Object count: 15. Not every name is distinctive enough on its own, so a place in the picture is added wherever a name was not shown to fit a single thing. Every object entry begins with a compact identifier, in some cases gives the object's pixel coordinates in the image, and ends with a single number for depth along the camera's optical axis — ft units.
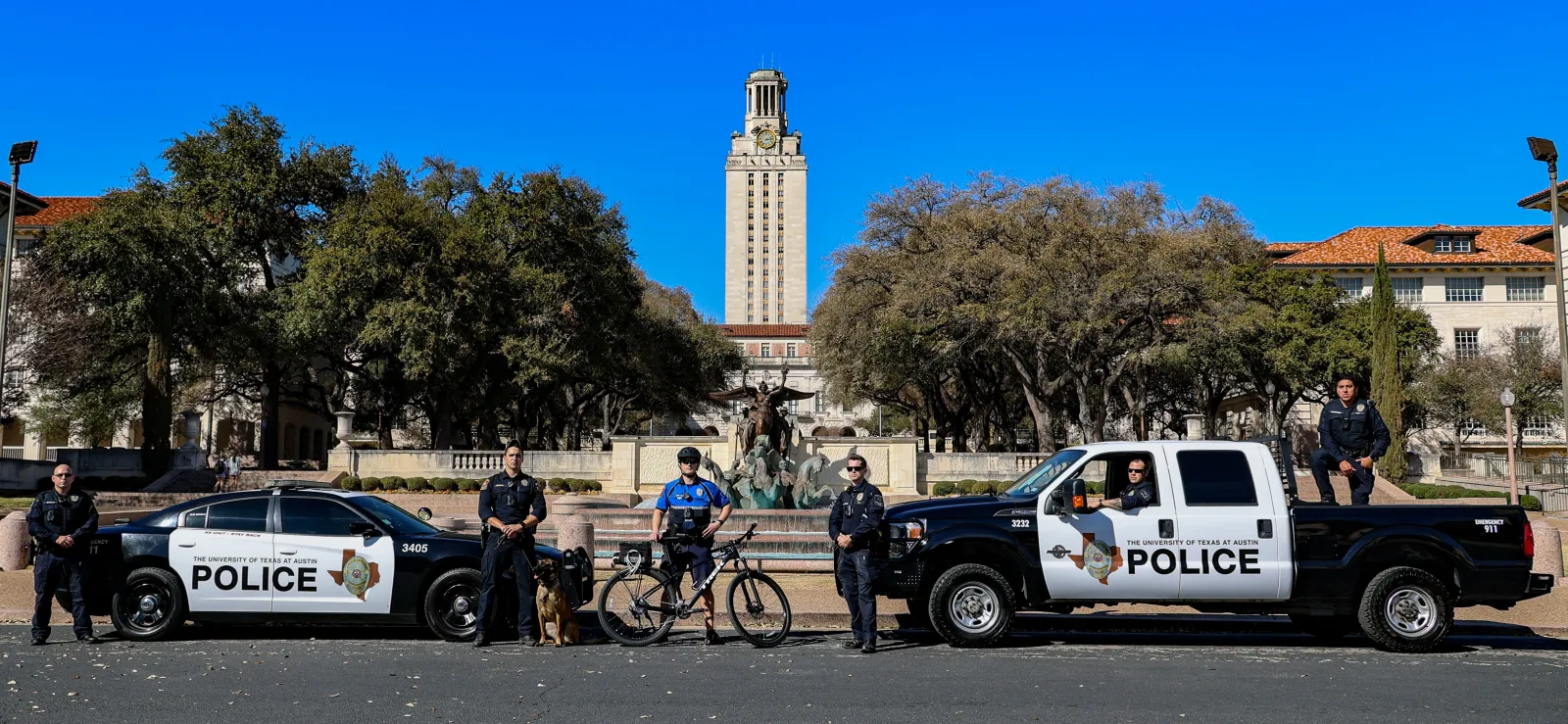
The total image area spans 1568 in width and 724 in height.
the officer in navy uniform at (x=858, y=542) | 32.37
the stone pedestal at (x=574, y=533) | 47.24
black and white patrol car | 34.60
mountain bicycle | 33.53
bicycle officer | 33.32
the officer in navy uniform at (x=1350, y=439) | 37.99
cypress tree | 120.67
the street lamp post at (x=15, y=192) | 81.92
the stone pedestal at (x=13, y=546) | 53.62
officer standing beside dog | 33.04
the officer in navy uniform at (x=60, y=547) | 33.73
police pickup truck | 33.55
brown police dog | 33.53
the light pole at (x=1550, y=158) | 72.67
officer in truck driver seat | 33.76
